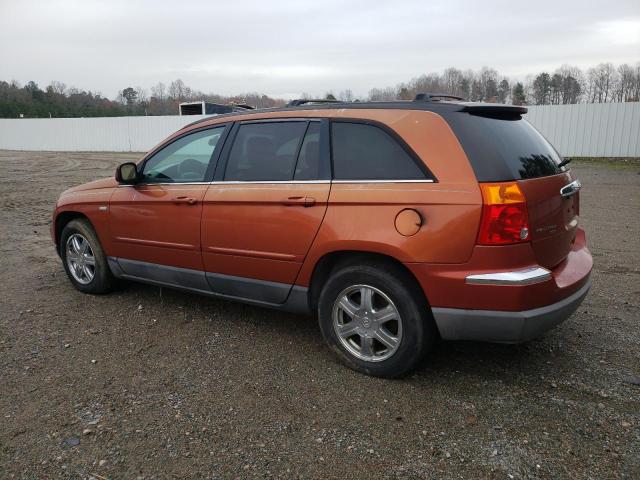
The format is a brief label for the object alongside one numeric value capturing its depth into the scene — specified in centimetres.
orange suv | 290
